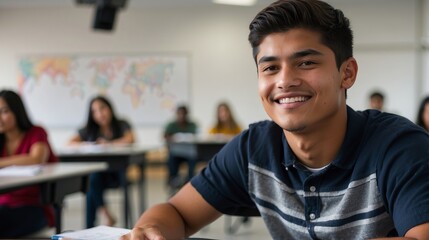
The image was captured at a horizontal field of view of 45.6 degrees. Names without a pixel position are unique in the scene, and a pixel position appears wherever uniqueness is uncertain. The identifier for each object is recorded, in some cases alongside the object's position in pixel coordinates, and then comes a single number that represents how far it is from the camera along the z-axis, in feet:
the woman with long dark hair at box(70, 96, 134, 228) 13.58
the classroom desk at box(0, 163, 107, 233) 7.38
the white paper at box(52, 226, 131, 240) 3.55
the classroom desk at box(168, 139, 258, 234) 13.91
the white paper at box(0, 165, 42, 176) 8.00
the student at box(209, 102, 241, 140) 20.97
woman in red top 8.36
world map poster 26.71
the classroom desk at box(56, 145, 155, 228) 12.93
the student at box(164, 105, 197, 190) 18.72
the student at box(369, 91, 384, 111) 19.13
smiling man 3.35
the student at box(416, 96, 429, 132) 10.79
